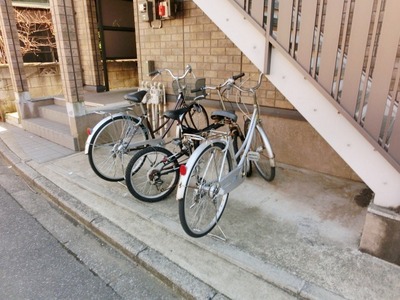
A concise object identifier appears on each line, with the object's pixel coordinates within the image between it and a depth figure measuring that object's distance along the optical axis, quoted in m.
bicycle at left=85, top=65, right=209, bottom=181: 3.60
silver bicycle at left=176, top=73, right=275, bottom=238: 2.55
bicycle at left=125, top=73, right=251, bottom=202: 3.10
